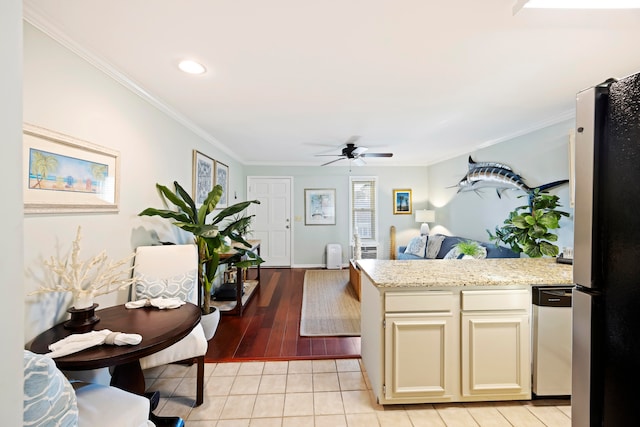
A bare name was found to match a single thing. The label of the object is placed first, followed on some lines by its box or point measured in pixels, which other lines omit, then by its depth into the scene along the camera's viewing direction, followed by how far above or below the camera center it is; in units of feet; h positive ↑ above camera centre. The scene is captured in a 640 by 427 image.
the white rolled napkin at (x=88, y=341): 4.07 -2.00
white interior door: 20.26 -0.45
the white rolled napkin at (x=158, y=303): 6.01 -2.02
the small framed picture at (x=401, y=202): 20.81 +0.72
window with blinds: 20.70 +0.26
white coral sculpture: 4.83 -1.23
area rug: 10.12 -4.18
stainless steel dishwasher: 6.07 -2.77
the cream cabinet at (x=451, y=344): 5.98 -2.83
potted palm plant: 8.05 -0.58
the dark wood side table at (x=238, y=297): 11.52 -3.56
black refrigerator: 2.10 -0.36
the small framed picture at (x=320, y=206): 20.42 +0.37
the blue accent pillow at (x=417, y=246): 16.96 -2.14
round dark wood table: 4.00 -2.10
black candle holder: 4.89 -1.99
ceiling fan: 13.46 +2.89
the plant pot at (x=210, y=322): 8.66 -3.51
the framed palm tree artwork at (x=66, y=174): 4.72 +0.69
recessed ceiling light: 6.18 +3.25
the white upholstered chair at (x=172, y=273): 6.41 -1.61
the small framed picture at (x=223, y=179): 14.20 +1.63
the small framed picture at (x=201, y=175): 11.17 +1.50
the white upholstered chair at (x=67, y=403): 2.67 -2.15
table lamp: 18.80 -0.28
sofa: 12.79 -1.94
